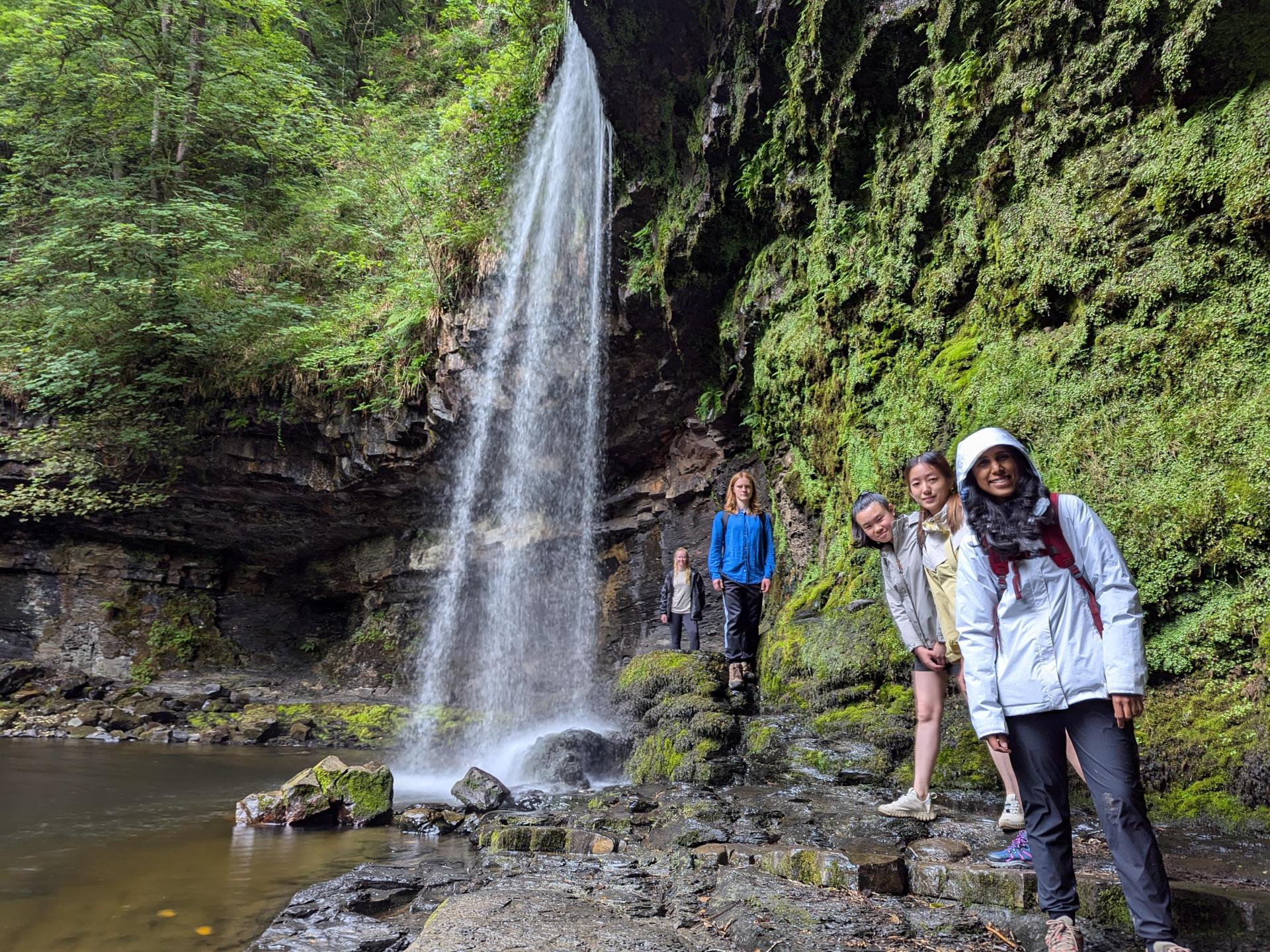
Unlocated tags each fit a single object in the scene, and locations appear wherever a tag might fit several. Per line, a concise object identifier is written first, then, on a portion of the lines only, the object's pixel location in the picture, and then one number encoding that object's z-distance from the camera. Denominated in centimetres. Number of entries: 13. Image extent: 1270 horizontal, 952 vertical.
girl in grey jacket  379
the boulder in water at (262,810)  592
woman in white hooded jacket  223
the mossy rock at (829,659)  591
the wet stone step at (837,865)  317
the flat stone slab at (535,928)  280
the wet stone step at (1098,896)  244
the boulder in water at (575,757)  698
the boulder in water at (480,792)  601
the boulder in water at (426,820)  573
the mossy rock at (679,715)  592
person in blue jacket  729
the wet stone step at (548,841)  428
